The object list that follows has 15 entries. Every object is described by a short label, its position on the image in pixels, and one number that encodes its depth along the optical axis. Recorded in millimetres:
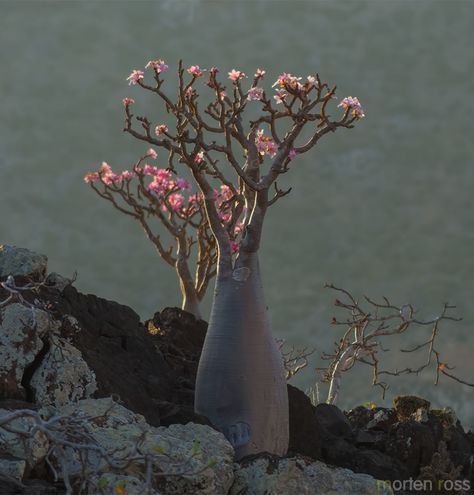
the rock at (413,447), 17906
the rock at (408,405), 20530
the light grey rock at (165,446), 11273
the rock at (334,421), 18969
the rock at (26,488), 10119
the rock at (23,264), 16500
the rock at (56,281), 17359
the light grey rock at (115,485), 9534
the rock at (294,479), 12180
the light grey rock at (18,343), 13305
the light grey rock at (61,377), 13555
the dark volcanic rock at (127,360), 14844
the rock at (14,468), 10375
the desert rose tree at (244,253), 15320
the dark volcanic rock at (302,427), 17141
